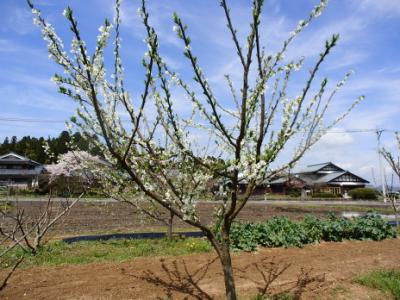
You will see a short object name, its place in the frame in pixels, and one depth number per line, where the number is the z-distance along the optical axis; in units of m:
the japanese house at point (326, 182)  66.06
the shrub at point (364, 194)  56.50
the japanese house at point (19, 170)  55.09
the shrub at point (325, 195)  58.09
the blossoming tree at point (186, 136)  3.52
